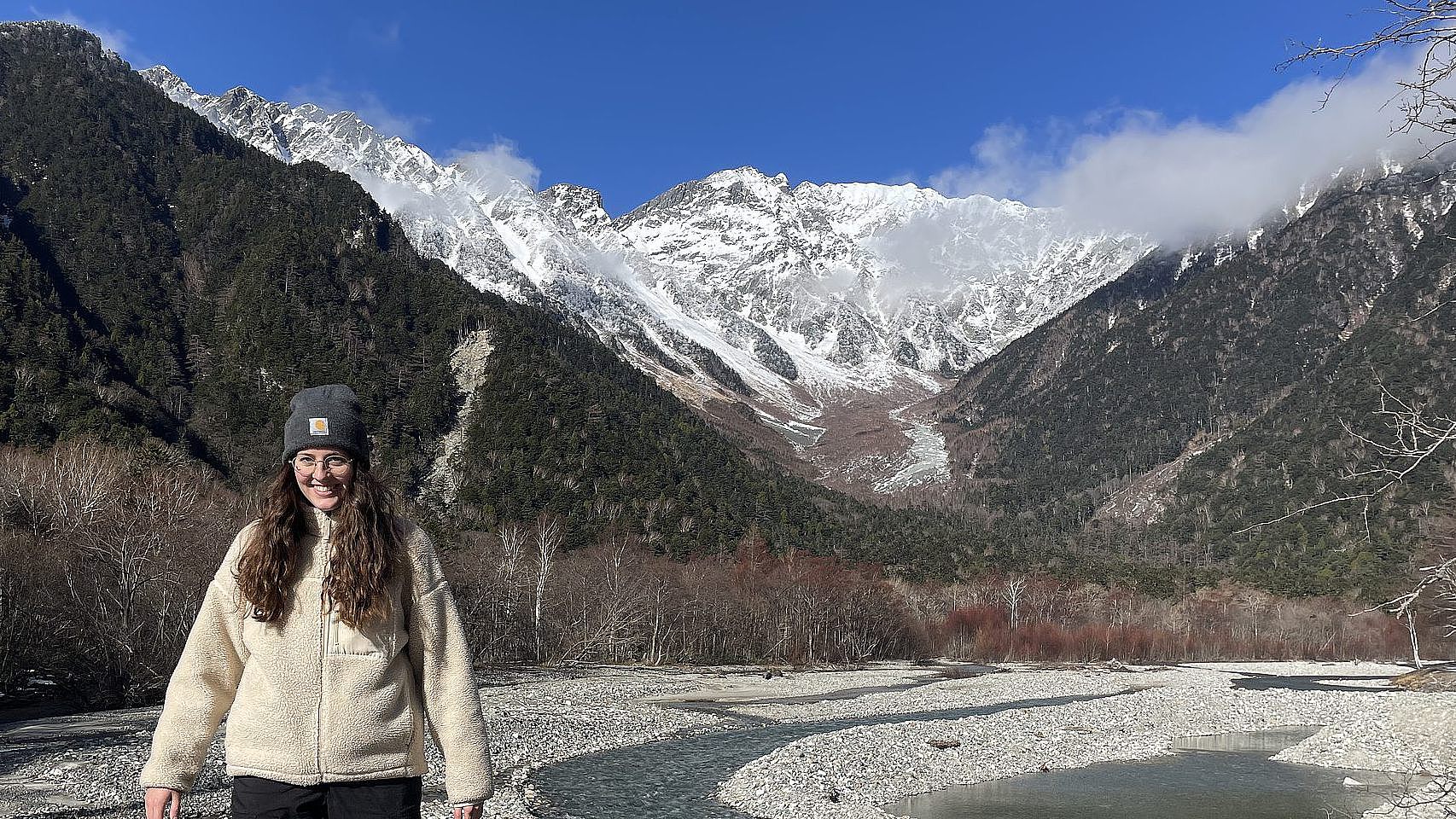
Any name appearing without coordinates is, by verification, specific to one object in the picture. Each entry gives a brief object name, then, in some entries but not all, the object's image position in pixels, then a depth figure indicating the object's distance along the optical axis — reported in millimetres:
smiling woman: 4355
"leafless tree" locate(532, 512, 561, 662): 66875
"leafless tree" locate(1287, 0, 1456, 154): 4938
